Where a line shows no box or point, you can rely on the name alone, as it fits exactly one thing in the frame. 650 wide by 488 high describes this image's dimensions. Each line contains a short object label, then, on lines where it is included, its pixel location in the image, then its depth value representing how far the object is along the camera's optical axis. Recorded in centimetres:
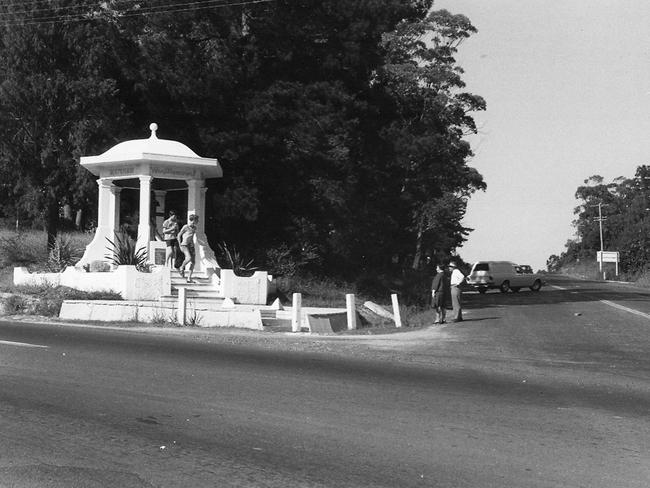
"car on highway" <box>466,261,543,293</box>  4844
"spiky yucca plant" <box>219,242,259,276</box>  2614
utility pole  10456
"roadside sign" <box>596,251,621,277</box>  10050
